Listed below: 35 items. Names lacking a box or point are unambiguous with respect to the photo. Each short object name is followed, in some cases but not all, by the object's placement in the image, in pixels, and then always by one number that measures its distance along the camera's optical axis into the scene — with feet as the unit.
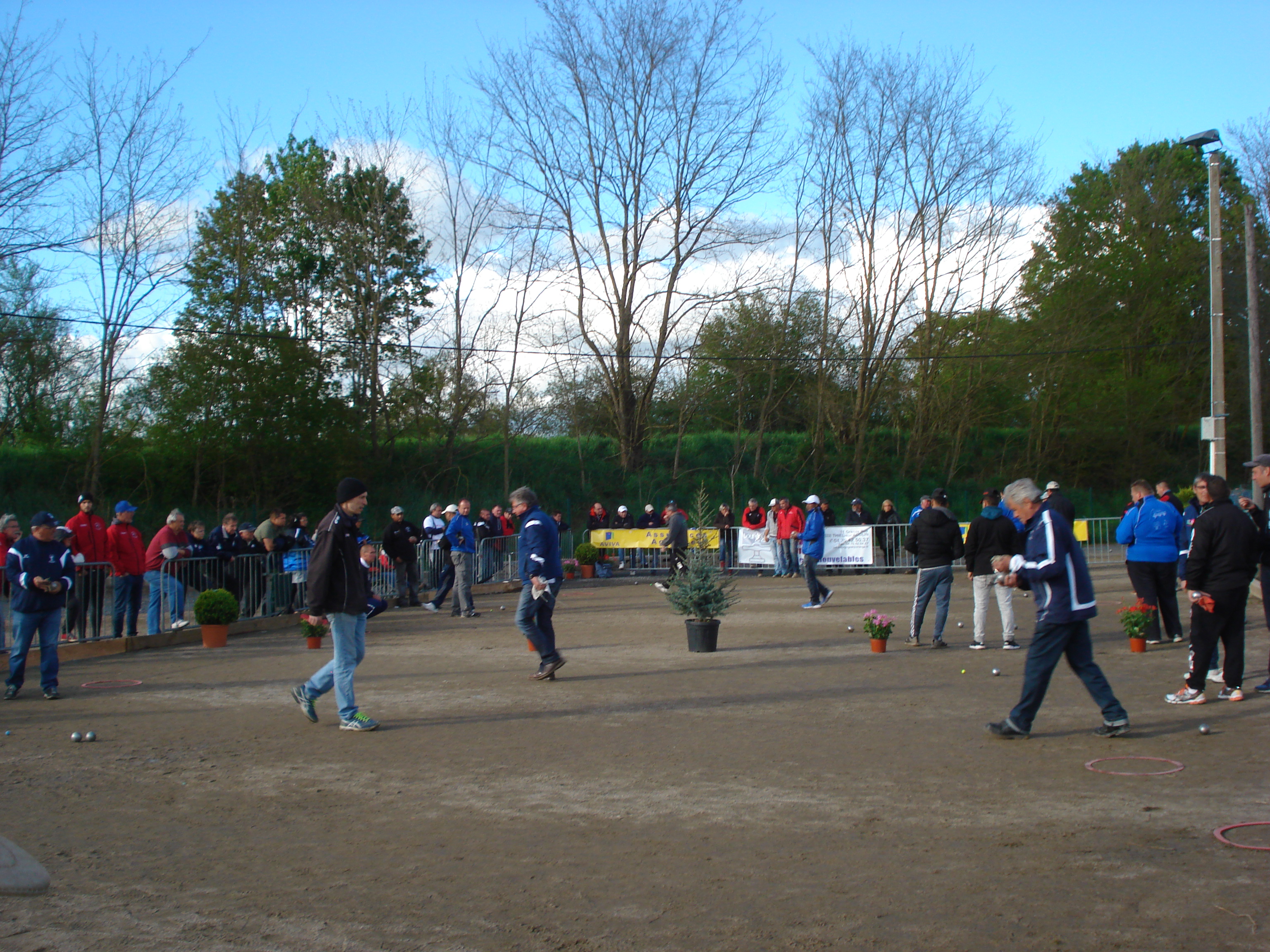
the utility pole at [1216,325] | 63.21
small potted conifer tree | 41.70
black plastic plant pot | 41.78
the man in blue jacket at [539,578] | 35.22
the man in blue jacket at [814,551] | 59.31
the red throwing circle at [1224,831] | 17.02
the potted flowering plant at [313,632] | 45.32
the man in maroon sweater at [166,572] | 49.14
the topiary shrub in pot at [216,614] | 46.96
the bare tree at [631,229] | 113.60
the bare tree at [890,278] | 120.37
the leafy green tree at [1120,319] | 132.57
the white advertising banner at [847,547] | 87.71
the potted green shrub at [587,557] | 91.40
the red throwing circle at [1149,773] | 21.83
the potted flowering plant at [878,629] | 40.91
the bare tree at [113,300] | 83.25
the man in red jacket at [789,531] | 83.15
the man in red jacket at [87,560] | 44.83
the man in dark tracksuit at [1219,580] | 28.50
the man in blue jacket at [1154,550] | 39.70
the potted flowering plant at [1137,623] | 39.11
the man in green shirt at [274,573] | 56.49
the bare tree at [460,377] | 110.11
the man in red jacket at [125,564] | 47.39
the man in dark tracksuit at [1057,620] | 24.97
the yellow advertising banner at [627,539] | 93.09
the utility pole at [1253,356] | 74.54
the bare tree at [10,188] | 69.67
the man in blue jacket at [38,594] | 33.30
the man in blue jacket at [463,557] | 58.13
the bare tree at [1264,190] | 115.34
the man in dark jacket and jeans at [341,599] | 27.78
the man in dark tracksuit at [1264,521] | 29.27
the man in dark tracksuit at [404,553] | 63.10
